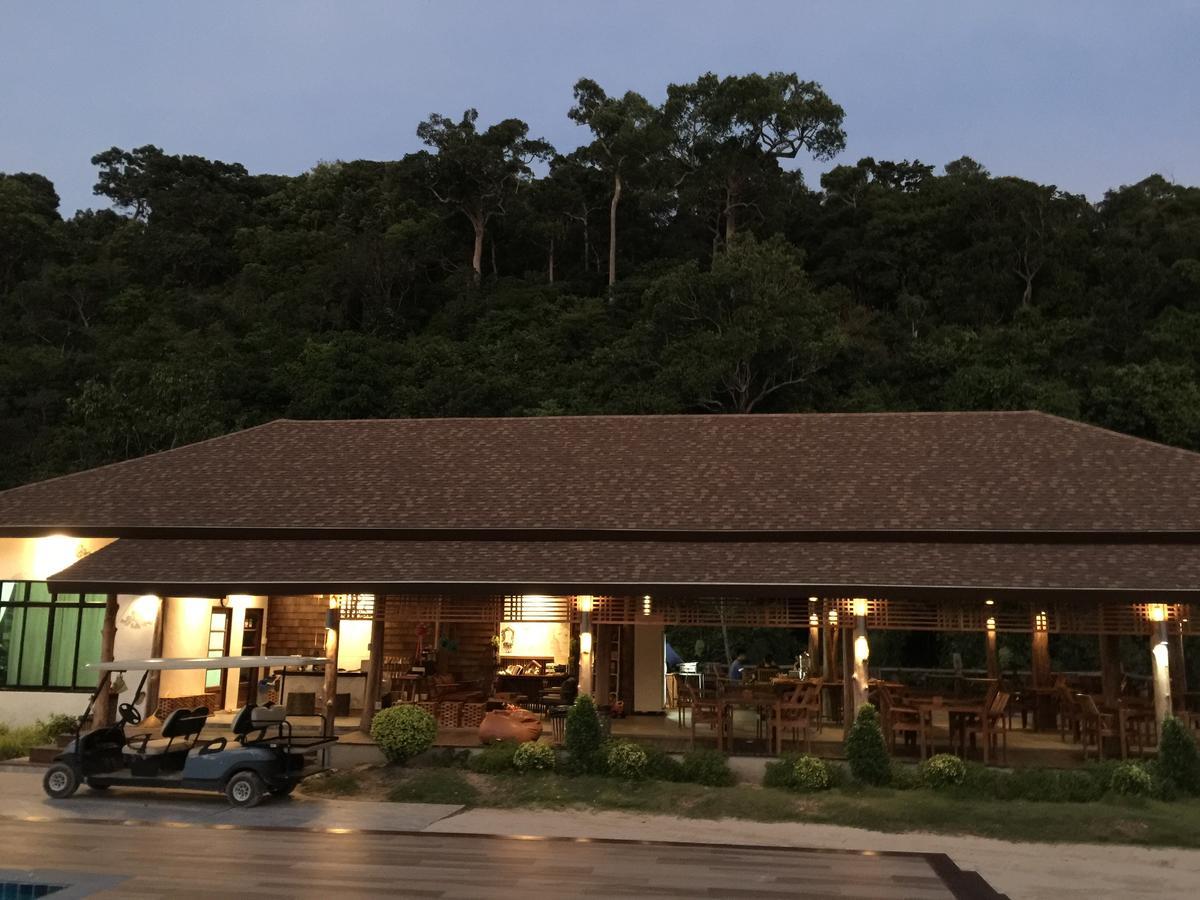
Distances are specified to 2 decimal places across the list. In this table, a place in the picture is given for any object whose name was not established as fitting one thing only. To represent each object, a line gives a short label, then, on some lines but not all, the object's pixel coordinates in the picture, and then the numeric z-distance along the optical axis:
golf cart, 12.63
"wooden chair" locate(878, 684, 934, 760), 14.82
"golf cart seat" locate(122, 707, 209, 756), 12.92
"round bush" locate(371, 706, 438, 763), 14.65
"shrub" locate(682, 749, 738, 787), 13.98
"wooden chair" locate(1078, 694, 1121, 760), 14.49
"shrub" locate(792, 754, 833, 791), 13.58
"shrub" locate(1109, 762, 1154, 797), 12.98
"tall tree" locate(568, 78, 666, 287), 52.84
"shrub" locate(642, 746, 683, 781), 14.16
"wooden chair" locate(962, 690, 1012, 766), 14.54
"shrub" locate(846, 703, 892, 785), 13.70
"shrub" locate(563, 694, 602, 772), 14.32
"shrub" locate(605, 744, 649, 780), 14.06
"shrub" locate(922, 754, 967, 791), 13.47
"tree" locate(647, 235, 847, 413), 38.94
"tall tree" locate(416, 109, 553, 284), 53.47
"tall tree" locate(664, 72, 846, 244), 53.41
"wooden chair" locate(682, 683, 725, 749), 15.13
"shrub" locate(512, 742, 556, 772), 14.45
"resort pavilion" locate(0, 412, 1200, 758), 14.96
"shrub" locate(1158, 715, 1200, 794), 13.17
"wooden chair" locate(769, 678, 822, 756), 15.05
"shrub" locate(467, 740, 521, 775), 14.53
